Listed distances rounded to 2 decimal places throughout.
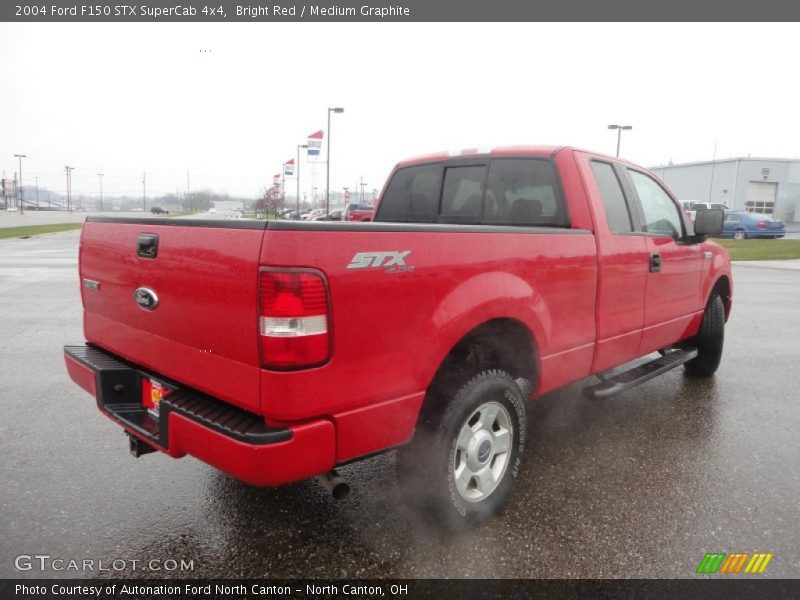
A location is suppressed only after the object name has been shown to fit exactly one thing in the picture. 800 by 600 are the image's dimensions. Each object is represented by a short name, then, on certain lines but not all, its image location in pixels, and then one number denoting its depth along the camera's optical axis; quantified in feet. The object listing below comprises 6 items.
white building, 182.29
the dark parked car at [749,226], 92.27
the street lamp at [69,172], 345.14
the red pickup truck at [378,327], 7.01
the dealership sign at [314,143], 102.48
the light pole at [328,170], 101.14
